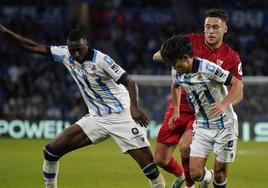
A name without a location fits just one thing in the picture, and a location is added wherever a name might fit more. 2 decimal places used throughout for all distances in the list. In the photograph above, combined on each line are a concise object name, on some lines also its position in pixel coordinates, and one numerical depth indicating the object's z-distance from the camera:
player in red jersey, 16.94
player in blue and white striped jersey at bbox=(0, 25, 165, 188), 17.14
